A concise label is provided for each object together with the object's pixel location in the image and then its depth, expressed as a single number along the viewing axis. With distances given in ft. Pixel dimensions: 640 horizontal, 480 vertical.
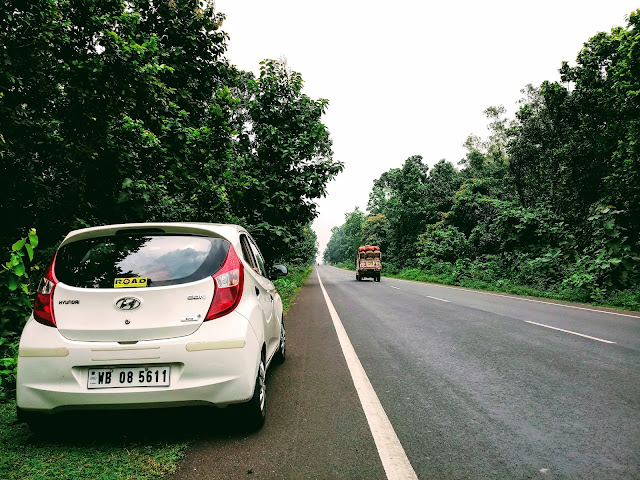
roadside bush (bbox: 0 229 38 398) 13.49
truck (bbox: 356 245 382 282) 103.91
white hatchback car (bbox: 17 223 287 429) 9.46
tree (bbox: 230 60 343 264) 38.29
